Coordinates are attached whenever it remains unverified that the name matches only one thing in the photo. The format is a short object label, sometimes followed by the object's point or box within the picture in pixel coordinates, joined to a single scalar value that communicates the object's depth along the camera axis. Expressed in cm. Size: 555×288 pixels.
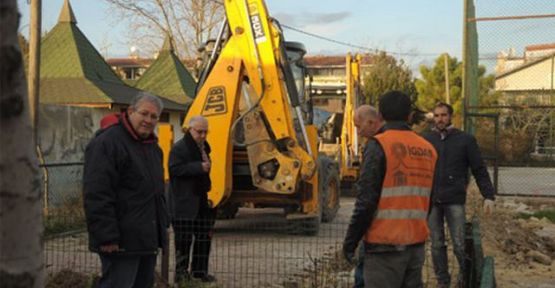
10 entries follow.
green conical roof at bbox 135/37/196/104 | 2508
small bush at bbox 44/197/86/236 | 974
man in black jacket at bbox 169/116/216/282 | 702
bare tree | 3603
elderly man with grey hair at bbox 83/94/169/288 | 439
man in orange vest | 412
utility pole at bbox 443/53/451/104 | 3351
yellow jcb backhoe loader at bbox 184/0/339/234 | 1003
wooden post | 888
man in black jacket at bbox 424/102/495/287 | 654
